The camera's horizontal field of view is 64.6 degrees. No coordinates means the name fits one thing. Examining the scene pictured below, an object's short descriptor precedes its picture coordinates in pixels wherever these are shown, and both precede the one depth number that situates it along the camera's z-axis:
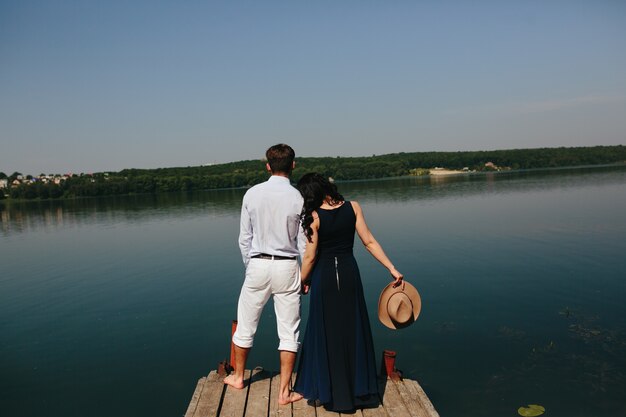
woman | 4.44
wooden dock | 4.48
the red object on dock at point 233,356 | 5.54
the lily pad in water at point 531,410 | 6.22
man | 4.45
